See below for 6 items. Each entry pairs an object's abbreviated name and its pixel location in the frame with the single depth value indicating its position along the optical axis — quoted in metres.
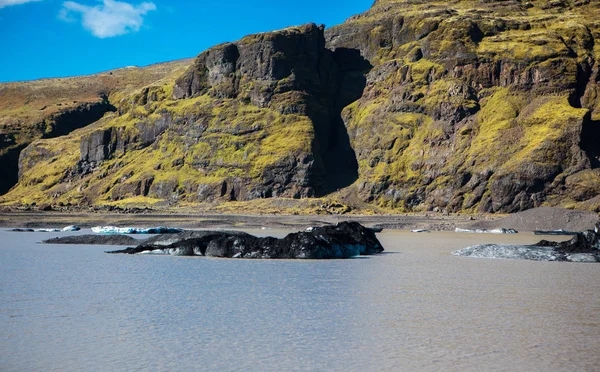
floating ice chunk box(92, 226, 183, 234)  66.39
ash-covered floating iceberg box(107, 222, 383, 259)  34.62
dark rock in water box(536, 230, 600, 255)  36.51
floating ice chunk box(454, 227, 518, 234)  76.75
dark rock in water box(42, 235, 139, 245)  45.22
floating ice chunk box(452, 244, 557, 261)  36.25
